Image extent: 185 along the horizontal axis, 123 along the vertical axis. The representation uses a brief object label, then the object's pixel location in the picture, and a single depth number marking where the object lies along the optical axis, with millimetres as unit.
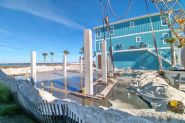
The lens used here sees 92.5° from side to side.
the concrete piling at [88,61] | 5227
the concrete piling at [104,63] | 7631
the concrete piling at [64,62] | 8868
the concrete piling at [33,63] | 7405
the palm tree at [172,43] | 12613
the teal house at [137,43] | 13871
